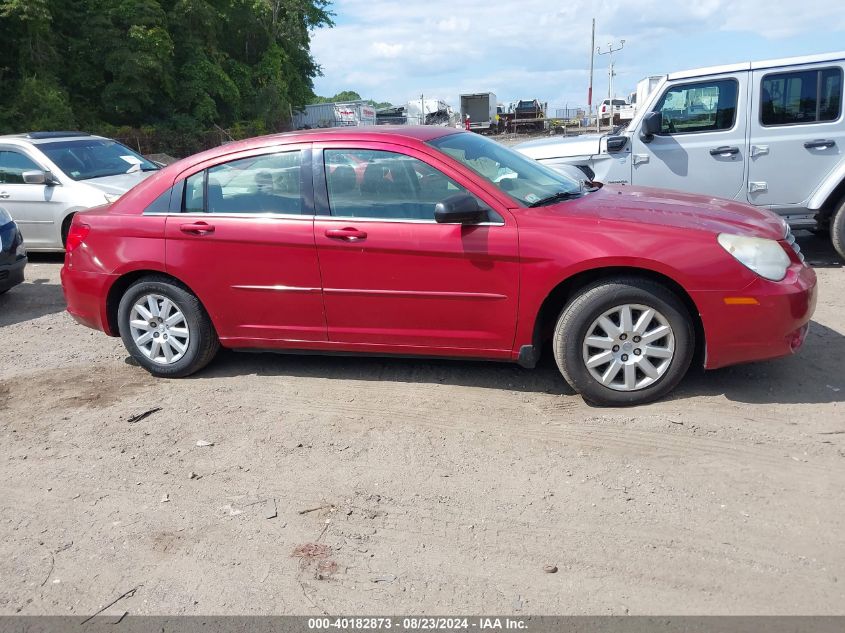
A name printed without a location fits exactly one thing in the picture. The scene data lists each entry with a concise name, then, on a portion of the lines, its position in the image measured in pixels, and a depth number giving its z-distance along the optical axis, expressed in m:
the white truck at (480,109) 52.97
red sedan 4.35
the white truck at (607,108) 50.97
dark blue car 7.80
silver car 9.57
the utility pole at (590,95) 57.34
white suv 7.66
